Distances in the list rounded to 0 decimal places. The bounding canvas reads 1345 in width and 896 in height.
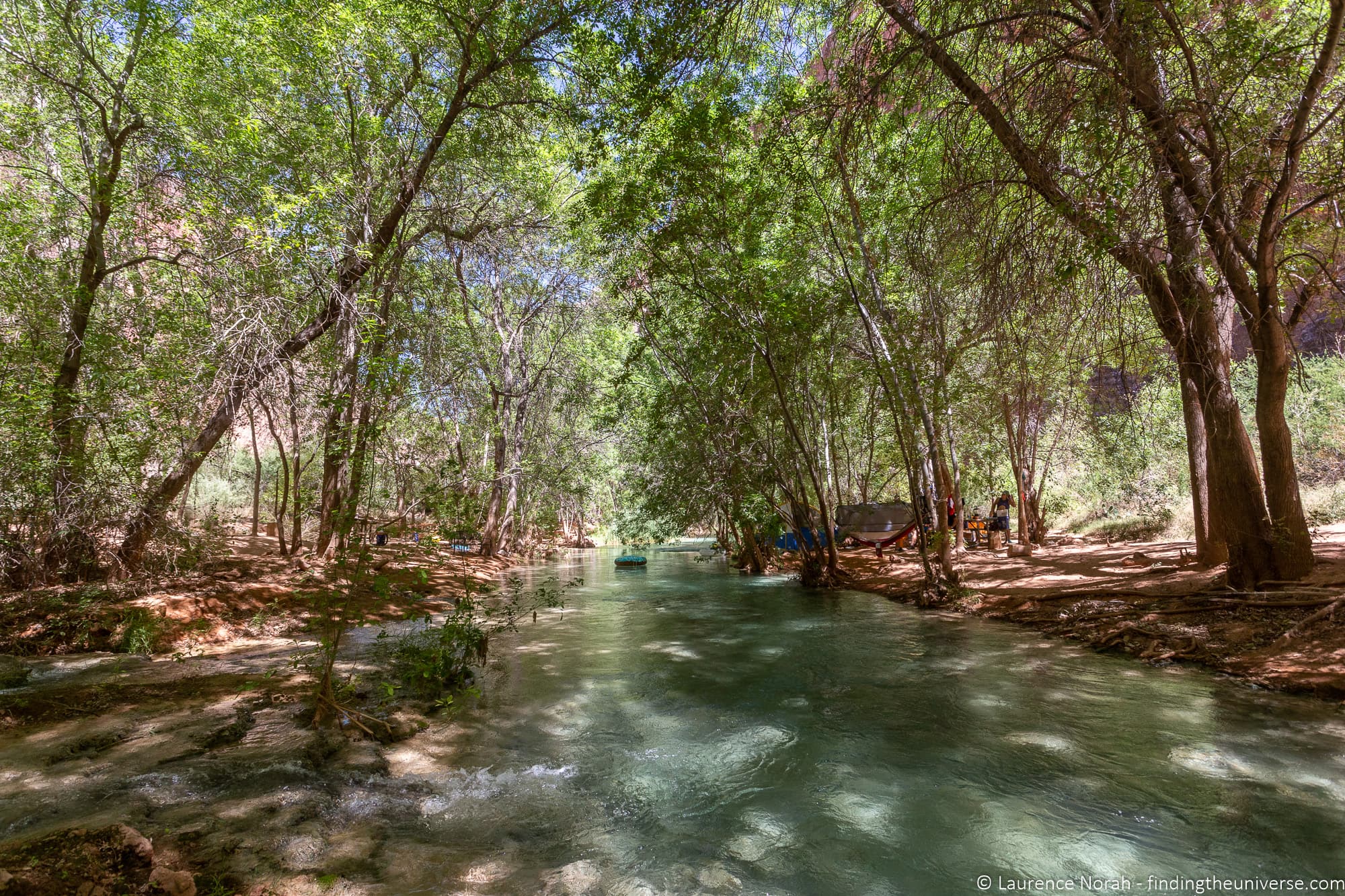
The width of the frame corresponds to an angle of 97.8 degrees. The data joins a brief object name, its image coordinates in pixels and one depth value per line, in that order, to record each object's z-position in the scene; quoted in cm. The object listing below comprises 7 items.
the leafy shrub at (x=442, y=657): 535
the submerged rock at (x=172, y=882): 214
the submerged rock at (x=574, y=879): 259
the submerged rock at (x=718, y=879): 268
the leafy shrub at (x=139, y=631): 653
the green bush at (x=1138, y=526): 1482
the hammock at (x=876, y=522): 1438
